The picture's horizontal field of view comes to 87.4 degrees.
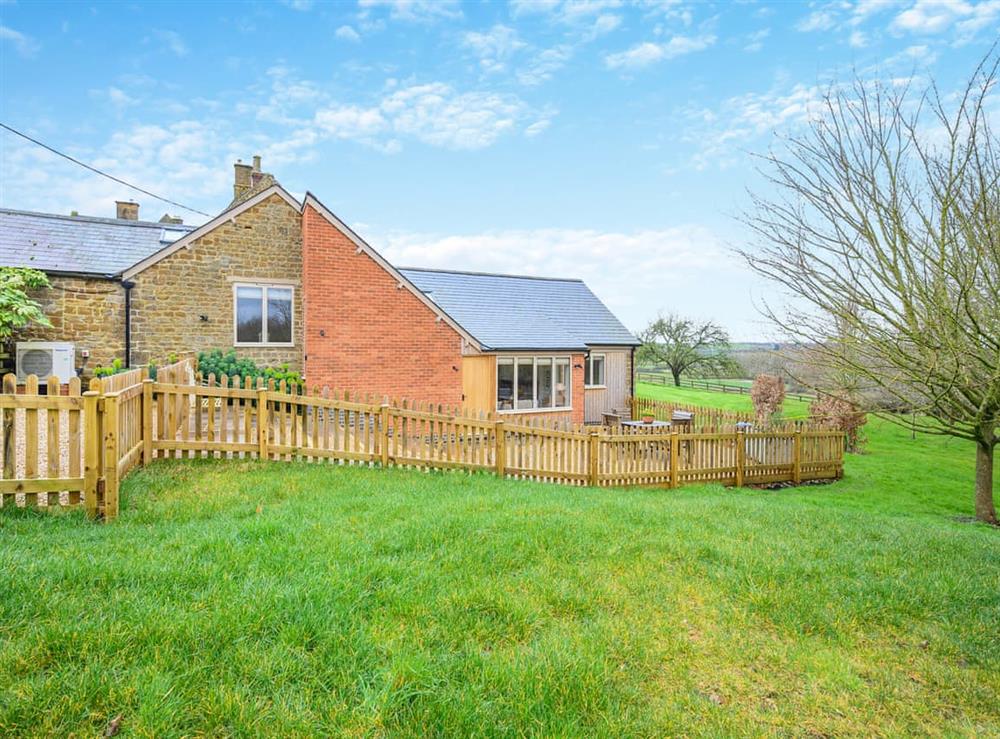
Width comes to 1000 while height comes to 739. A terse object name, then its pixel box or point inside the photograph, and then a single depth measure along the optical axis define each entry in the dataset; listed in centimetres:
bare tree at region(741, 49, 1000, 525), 659
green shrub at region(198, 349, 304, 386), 1395
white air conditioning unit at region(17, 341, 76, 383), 1291
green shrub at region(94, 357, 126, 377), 1220
